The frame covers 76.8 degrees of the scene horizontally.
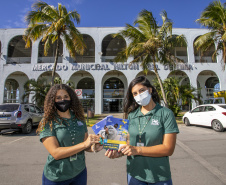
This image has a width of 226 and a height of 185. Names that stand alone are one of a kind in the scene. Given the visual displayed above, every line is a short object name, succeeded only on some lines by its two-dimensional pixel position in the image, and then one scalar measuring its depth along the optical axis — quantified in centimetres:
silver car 711
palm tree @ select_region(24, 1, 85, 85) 933
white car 769
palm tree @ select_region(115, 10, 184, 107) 1060
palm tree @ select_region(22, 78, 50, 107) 1298
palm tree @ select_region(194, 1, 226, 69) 996
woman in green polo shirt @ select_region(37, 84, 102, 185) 143
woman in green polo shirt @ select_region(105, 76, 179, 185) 136
